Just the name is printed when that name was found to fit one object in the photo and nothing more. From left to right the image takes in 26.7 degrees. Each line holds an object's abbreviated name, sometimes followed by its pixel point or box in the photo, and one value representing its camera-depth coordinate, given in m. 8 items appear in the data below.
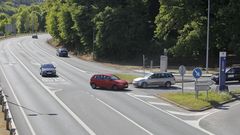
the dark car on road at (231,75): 47.48
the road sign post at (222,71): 39.53
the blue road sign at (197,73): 36.12
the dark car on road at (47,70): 57.19
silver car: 46.72
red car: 45.00
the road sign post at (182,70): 37.91
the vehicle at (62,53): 86.94
